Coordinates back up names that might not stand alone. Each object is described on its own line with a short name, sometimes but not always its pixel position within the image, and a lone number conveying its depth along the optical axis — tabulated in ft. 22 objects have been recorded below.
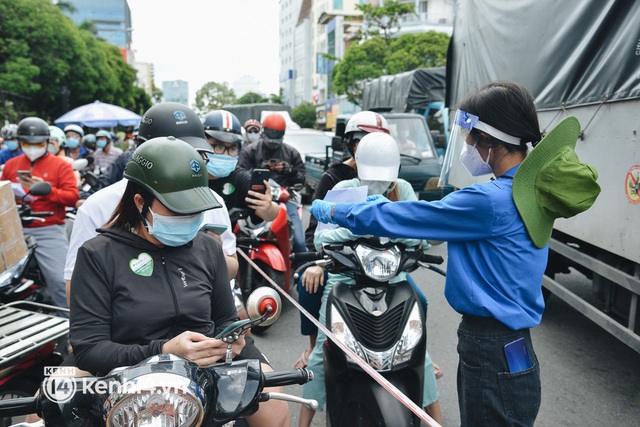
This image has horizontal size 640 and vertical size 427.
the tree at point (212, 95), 346.25
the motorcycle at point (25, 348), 8.91
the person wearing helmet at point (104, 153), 35.99
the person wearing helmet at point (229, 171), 14.60
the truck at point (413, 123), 33.14
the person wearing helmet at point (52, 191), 15.66
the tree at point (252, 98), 329.97
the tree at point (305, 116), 215.51
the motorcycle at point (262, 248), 18.35
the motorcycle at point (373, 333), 9.12
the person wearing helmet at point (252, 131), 33.68
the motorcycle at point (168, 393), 4.76
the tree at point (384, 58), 106.83
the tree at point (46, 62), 79.41
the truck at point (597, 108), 12.67
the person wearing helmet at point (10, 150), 25.17
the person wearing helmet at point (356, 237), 10.26
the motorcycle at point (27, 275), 12.25
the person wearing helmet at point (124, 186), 9.27
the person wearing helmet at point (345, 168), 13.22
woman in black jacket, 6.45
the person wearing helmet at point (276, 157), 22.74
